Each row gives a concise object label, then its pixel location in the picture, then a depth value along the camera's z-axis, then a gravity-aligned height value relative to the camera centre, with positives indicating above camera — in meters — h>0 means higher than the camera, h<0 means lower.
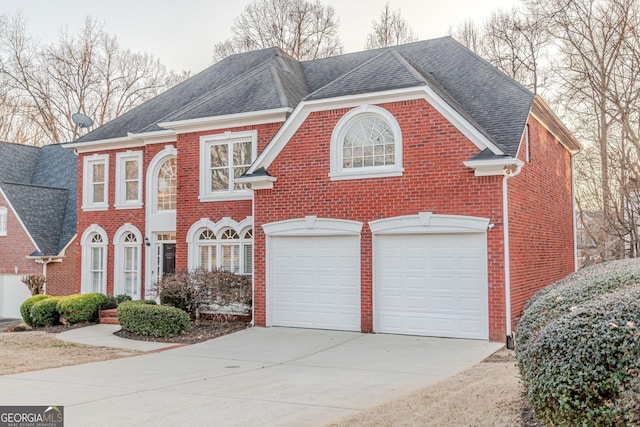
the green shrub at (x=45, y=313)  17.39 -2.28
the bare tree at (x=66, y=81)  35.41 +9.69
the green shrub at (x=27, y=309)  17.98 -2.24
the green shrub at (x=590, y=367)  4.37 -1.03
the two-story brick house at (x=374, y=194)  12.42 +1.02
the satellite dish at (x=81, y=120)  25.44 +5.10
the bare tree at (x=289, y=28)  33.59 +12.17
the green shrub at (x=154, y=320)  13.64 -1.97
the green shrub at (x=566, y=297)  5.84 -0.65
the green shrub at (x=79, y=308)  16.95 -2.07
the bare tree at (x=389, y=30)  32.19 +11.42
